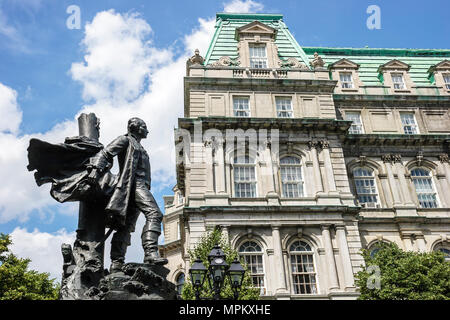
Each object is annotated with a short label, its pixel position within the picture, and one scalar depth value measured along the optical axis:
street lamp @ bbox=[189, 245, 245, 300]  11.40
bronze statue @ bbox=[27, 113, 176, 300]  6.18
